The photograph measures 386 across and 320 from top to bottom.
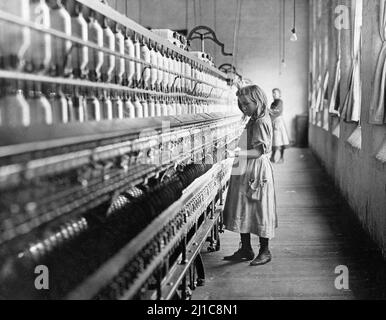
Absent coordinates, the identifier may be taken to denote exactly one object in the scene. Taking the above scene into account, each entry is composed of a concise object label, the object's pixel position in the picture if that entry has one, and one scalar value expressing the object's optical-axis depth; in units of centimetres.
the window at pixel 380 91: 462
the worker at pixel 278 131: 1272
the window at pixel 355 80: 670
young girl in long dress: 443
